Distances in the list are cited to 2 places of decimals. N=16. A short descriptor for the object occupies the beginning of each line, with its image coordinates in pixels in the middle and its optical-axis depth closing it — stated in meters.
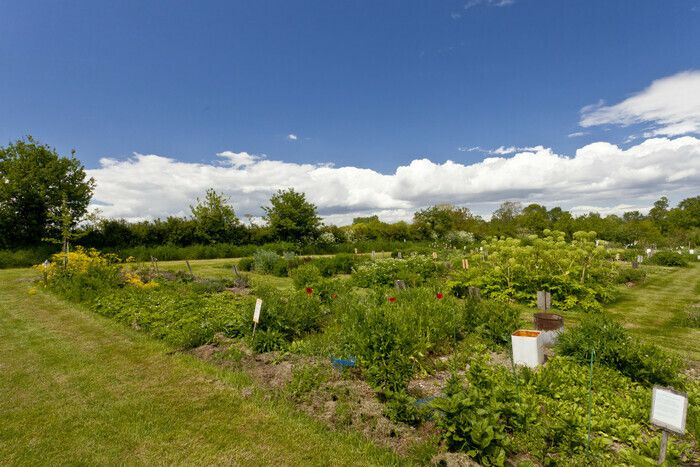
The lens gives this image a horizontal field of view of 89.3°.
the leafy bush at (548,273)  9.31
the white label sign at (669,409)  2.29
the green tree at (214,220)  28.45
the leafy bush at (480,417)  2.76
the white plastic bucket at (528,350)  4.55
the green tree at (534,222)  40.82
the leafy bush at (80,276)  9.58
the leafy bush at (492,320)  5.72
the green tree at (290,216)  28.45
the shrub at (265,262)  17.50
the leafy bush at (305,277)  10.14
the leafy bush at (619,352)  4.07
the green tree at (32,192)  22.56
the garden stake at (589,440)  2.92
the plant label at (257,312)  5.43
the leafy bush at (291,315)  5.98
